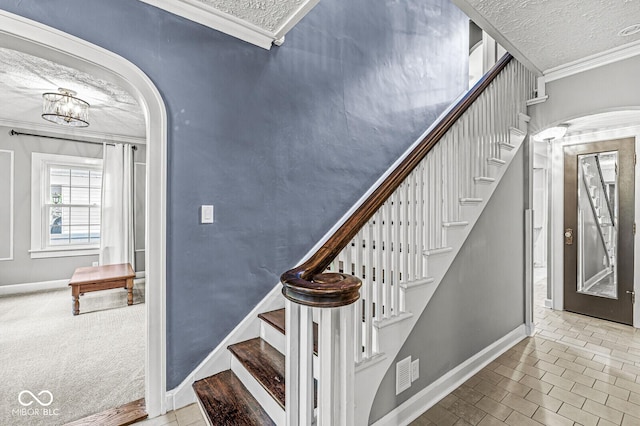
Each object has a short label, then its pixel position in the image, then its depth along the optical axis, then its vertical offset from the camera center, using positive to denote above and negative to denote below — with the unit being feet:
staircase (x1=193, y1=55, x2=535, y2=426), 3.64 -1.13
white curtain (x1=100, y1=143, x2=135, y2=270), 15.78 +0.27
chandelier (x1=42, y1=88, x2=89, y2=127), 10.29 +3.71
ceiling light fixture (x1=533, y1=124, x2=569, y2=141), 10.14 +2.87
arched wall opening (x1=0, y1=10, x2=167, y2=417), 5.55 -0.46
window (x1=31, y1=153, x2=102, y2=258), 14.55 +0.29
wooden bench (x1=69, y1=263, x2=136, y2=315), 11.23 -2.75
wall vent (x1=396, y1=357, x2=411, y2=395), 5.67 -3.18
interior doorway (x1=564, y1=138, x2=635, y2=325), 10.95 -0.63
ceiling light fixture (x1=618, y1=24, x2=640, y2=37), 6.40 +4.08
